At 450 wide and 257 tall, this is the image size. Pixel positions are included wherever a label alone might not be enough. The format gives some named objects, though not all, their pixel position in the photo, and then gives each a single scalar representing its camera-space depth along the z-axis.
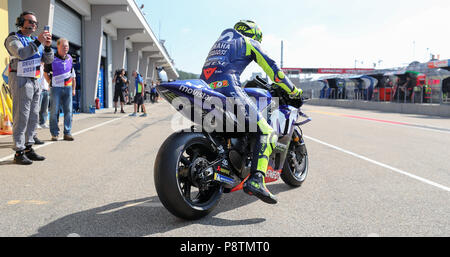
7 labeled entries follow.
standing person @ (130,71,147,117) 15.67
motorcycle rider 3.41
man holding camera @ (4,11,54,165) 5.37
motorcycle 2.99
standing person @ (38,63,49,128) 9.60
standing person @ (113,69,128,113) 16.17
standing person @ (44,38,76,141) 7.69
